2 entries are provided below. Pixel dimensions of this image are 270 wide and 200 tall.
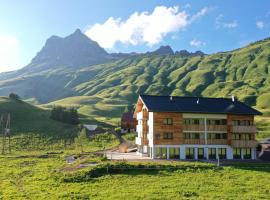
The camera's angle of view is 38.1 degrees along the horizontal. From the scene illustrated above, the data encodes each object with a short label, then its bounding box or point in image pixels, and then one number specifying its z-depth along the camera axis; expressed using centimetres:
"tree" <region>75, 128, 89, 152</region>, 9281
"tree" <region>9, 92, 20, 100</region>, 15618
